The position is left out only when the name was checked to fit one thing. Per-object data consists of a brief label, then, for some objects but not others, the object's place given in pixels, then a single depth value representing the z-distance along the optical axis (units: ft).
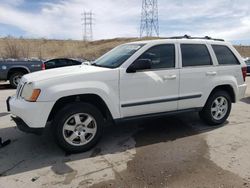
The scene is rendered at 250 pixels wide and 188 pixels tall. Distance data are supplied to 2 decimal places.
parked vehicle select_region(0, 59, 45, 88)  29.89
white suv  10.02
